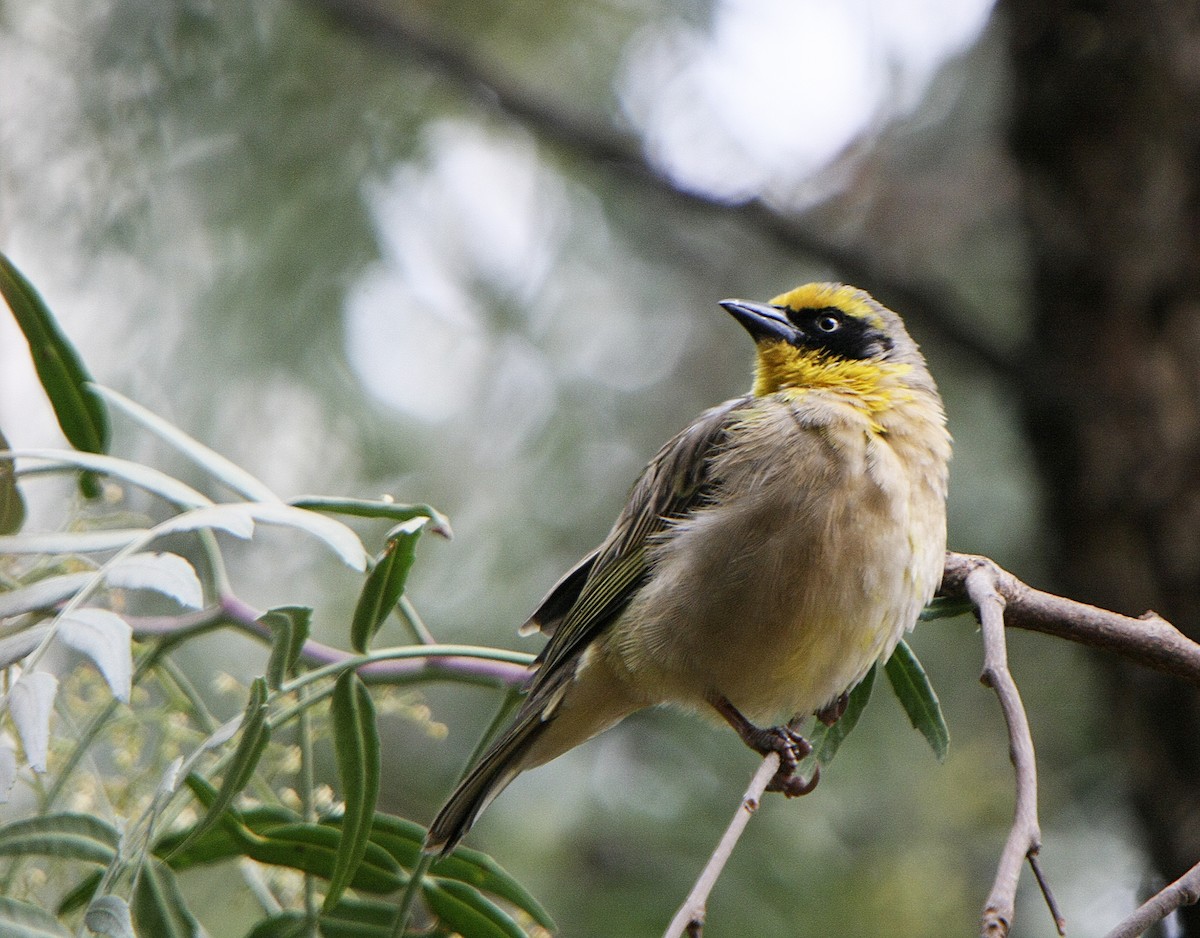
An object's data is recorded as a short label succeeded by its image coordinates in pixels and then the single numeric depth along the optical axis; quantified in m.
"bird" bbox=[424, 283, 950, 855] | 2.99
